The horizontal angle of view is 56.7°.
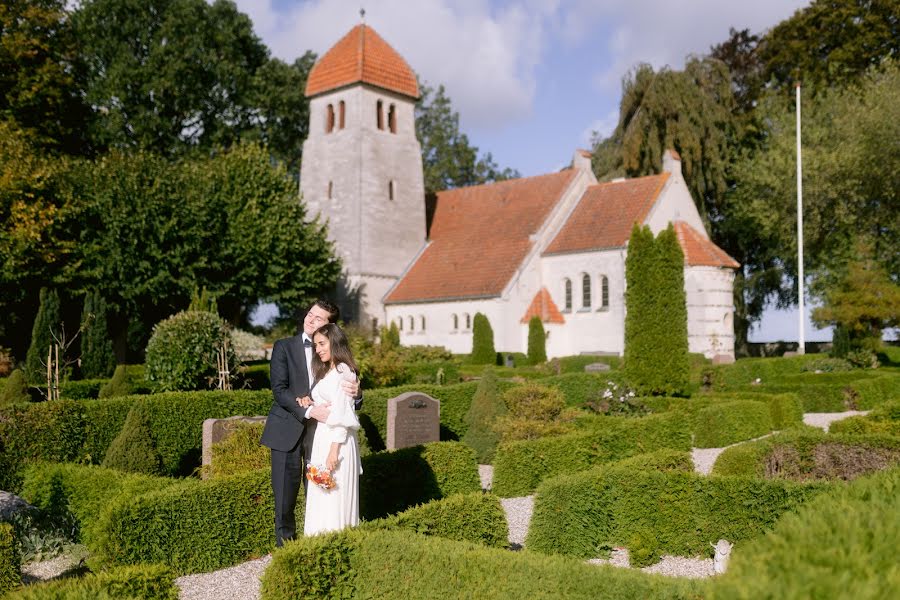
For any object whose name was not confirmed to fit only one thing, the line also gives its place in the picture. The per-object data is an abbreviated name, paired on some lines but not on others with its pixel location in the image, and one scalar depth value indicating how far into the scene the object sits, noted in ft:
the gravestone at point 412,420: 41.70
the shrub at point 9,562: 20.61
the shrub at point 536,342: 104.06
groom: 22.09
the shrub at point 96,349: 74.18
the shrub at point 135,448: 33.01
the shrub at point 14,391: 46.08
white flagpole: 102.37
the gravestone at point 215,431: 34.09
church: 109.40
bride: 20.80
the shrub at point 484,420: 47.16
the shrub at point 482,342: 103.96
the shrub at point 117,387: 48.93
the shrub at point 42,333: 68.80
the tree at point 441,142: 172.14
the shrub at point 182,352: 49.21
